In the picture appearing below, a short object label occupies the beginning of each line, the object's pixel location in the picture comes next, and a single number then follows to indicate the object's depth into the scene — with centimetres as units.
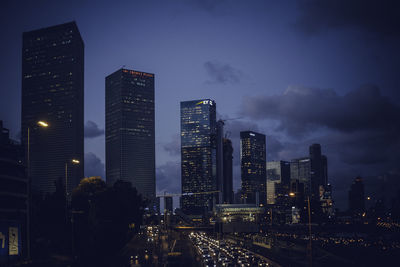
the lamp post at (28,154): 4296
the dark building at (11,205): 6650
